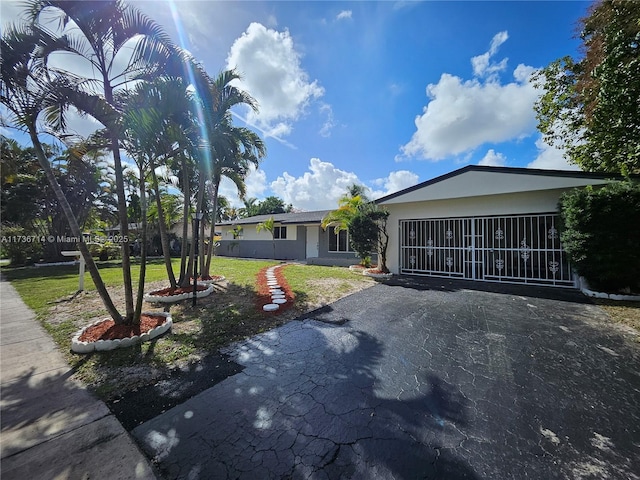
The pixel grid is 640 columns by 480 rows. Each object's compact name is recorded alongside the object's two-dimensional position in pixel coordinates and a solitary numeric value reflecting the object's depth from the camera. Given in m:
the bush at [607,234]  6.18
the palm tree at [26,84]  3.84
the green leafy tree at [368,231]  10.72
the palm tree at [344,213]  11.47
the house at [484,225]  8.46
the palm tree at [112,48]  3.97
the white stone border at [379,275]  10.21
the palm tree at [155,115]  4.39
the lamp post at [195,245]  6.56
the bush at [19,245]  18.25
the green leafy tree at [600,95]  6.69
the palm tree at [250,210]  43.23
